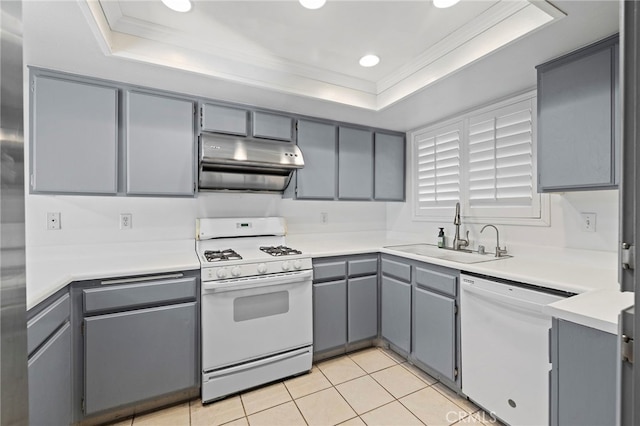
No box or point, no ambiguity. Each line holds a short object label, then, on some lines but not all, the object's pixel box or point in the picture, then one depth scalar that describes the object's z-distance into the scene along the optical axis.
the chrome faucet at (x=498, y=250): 2.21
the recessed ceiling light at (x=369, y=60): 2.08
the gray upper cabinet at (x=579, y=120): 1.46
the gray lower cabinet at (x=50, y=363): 1.20
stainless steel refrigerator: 0.32
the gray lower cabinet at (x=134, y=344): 1.62
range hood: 2.14
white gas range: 1.91
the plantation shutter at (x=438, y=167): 2.71
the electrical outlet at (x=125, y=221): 2.21
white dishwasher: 1.48
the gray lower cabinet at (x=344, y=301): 2.36
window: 2.15
